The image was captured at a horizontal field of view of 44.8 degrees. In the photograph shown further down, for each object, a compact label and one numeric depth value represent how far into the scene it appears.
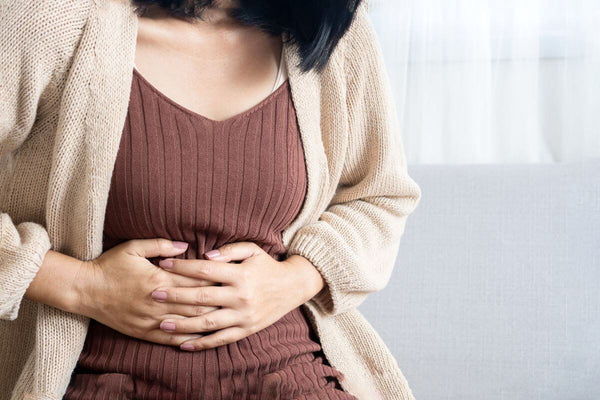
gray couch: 1.42
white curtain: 1.82
